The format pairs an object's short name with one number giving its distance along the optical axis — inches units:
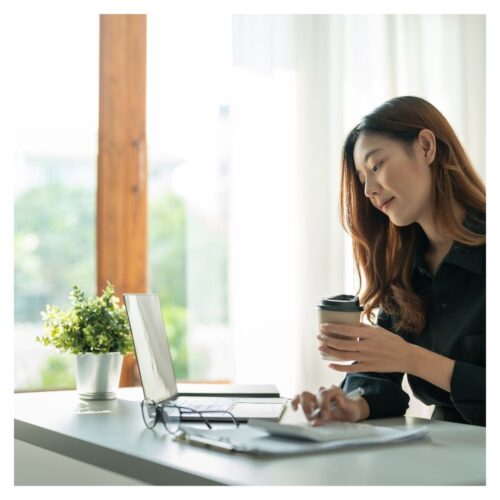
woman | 58.9
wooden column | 106.3
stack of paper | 37.5
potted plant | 60.7
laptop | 50.3
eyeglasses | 44.3
